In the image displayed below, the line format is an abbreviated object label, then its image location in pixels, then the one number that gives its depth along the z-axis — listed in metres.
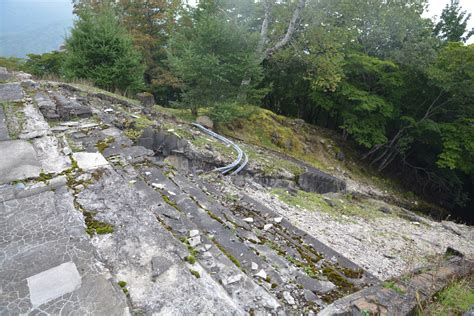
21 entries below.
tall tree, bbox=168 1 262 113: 6.75
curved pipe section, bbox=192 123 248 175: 5.35
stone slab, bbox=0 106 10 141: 3.22
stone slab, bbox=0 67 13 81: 5.63
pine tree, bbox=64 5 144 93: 7.94
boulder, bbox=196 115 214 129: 7.35
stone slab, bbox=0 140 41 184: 2.54
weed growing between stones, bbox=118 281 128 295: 1.58
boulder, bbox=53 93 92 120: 4.25
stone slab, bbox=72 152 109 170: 2.87
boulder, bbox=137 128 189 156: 4.75
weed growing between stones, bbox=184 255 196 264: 1.85
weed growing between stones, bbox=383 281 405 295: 2.19
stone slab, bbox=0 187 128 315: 1.44
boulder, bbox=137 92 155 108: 7.32
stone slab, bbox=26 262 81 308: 1.47
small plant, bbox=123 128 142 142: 4.50
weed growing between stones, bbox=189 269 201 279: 1.74
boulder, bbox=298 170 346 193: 7.05
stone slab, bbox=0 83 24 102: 4.45
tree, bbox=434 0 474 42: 15.48
